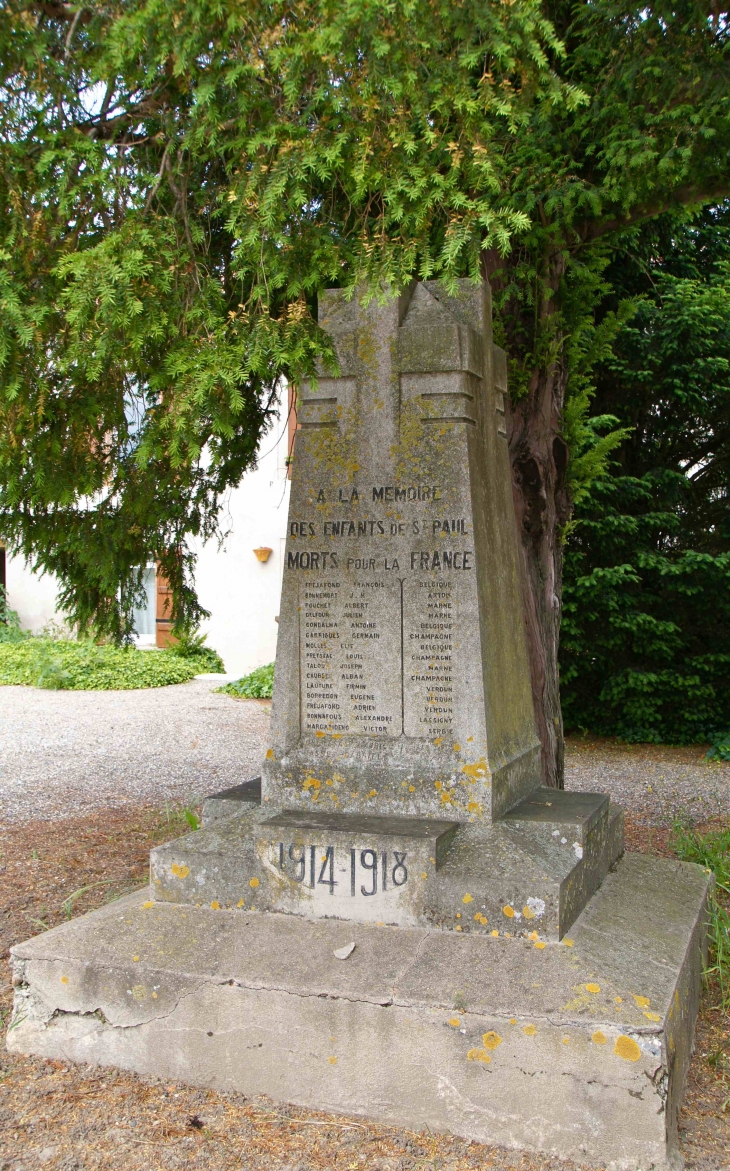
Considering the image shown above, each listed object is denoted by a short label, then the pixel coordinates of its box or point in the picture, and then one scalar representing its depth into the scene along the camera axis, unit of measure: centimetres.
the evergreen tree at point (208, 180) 265
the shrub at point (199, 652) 1516
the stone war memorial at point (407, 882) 278
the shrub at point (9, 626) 1689
